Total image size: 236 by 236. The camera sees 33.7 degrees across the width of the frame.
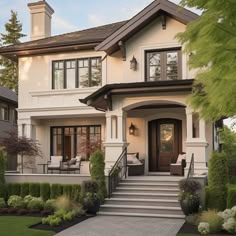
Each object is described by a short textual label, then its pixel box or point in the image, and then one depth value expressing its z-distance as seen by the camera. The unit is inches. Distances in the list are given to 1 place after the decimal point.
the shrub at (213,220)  401.2
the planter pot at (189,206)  468.4
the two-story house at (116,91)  601.6
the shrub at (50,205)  519.6
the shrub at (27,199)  550.0
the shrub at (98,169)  542.9
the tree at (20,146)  710.5
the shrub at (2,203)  555.3
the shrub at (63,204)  487.7
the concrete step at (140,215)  483.7
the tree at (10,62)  1833.2
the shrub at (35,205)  532.4
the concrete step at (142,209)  498.0
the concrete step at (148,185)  553.9
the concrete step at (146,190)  541.3
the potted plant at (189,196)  469.1
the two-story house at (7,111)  1095.0
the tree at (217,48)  221.9
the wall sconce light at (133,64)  655.8
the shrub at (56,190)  575.5
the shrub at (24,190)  598.4
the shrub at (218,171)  497.7
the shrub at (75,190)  558.3
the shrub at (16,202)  546.3
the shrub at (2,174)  607.5
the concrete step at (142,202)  511.8
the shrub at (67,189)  573.0
